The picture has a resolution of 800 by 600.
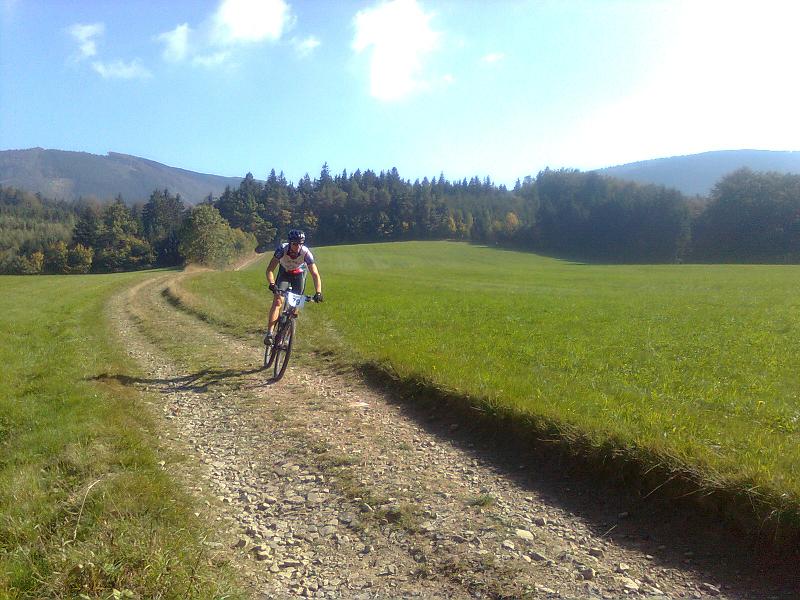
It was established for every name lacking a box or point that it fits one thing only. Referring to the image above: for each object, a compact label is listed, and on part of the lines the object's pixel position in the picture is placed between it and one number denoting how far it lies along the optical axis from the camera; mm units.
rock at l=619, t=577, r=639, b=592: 3568
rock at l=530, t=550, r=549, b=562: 3873
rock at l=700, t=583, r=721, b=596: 3518
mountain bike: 9188
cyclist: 9539
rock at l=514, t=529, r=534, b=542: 4152
